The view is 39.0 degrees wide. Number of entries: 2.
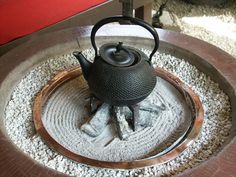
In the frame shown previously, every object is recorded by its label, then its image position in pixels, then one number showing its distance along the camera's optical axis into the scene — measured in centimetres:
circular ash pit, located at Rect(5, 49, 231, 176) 124
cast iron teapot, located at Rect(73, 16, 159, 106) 130
